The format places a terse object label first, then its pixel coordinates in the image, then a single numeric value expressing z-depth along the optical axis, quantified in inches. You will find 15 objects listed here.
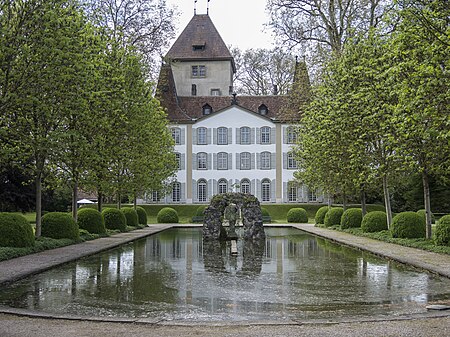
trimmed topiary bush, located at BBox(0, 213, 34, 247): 587.5
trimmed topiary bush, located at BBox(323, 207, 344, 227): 1161.4
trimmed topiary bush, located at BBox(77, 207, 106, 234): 876.0
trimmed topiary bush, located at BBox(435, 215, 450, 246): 614.8
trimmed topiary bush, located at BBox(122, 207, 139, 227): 1160.2
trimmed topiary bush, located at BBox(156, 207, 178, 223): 1540.4
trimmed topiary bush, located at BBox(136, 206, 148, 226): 1295.5
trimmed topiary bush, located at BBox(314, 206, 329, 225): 1295.5
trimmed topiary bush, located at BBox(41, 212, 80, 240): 730.1
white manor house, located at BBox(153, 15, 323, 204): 2041.1
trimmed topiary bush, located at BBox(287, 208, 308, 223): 1528.1
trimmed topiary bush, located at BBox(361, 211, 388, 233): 898.1
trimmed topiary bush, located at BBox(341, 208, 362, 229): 1033.5
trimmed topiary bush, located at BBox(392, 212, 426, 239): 747.4
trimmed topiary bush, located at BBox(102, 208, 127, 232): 1011.9
